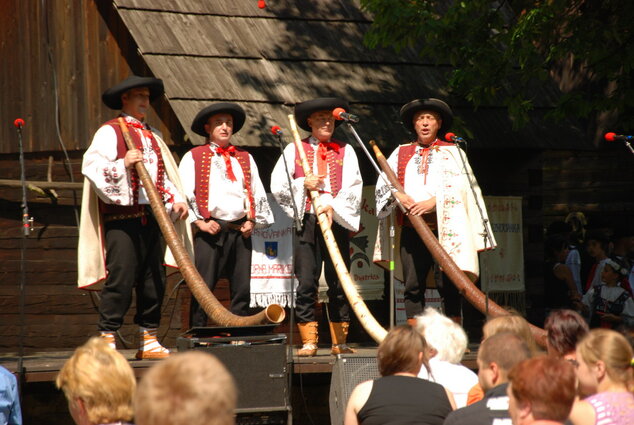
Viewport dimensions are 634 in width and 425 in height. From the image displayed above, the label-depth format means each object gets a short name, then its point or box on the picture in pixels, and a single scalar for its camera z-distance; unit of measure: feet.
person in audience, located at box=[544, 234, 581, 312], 66.41
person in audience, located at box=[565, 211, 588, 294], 70.00
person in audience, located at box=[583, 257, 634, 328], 60.89
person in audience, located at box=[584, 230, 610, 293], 63.63
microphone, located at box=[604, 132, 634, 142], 45.14
